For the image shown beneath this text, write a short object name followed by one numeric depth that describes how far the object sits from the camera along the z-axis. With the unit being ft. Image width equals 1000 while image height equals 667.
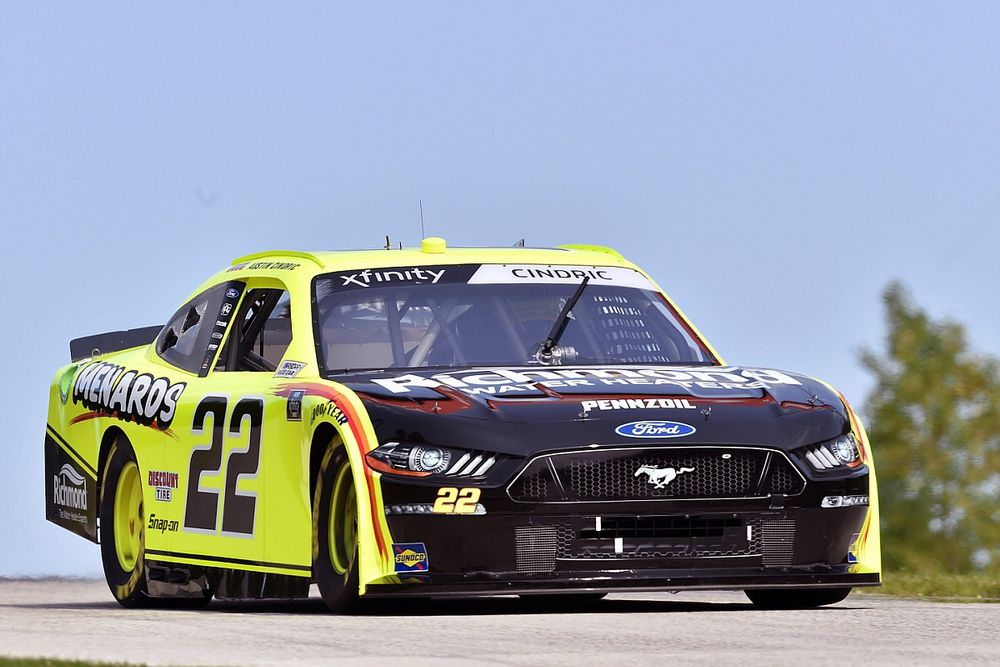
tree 209.15
